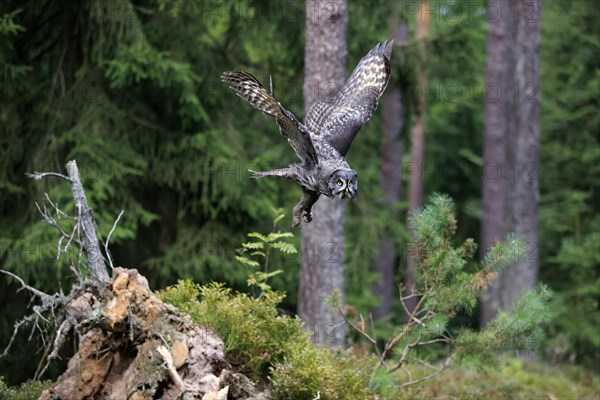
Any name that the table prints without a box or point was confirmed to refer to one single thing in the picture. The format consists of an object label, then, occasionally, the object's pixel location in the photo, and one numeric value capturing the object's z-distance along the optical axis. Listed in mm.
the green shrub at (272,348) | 14367
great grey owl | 11344
